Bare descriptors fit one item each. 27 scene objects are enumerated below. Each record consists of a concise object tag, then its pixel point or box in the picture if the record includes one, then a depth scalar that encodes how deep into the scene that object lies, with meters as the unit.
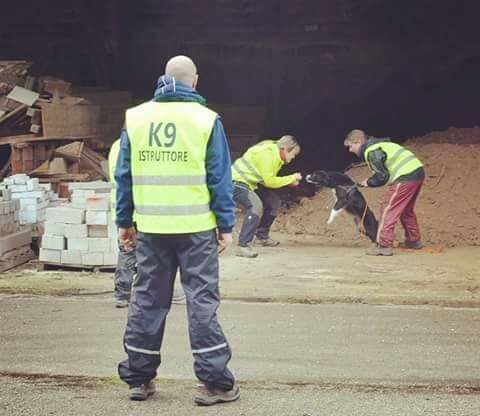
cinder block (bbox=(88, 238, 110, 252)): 16.73
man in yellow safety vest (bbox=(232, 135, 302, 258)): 19.12
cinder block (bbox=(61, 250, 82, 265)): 16.87
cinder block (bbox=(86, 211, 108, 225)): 16.59
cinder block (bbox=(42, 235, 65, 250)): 16.95
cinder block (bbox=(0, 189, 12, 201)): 18.50
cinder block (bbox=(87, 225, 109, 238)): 16.70
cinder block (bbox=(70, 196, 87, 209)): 16.84
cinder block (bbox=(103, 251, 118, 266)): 16.77
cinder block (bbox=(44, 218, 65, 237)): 16.92
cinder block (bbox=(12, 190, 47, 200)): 19.23
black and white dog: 21.61
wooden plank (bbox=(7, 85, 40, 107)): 23.36
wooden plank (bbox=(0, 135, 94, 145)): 23.61
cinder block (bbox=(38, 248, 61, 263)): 17.03
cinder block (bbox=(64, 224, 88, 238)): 16.72
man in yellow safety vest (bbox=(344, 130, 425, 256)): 19.28
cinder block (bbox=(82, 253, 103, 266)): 16.80
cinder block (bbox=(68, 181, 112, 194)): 17.53
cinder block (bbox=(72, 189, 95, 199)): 16.95
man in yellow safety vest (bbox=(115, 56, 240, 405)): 8.90
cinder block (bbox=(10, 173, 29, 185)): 19.30
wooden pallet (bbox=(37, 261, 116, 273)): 16.92
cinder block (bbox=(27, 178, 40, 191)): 19.44
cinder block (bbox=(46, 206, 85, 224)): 16.75
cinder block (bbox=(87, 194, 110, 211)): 16.66
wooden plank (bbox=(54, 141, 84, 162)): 23.95
